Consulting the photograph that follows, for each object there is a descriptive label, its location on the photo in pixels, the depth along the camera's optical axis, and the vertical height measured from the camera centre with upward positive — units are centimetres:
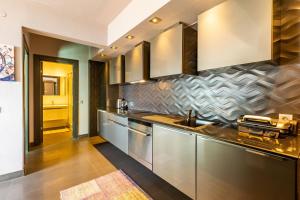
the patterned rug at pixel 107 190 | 179 -119
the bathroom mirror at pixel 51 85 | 541 +45
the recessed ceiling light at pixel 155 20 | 194 +104
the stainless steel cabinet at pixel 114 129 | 274 -67
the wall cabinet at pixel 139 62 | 271 +68
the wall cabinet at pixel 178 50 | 199 +67
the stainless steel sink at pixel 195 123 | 203 -34
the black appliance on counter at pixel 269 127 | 123 -24
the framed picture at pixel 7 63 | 208 +49
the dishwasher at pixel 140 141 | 213 -67
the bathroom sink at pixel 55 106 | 522 -32
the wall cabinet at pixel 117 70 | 353 +70
